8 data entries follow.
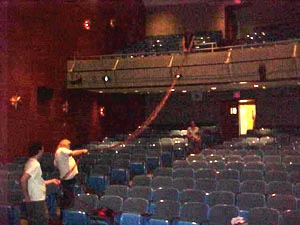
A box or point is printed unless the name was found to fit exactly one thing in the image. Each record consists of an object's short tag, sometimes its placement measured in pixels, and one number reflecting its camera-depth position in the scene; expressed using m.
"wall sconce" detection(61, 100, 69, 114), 16.55
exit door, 21.28
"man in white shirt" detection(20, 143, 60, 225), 6.66
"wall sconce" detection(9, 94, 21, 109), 14.06
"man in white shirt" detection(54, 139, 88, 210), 9.16
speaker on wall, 15.24
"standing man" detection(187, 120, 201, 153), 15.51
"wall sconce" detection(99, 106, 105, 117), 18.99
